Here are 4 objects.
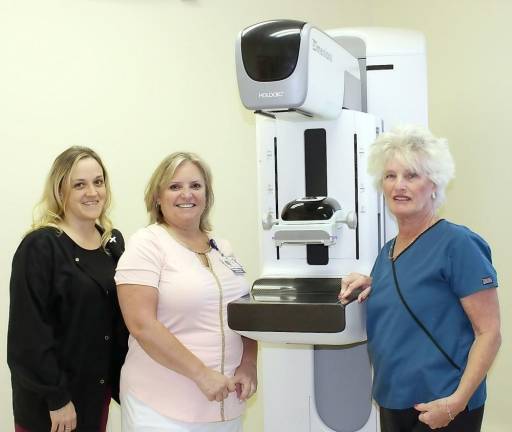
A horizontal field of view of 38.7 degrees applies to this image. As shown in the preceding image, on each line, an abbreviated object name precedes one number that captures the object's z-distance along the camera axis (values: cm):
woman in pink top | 190
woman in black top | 202
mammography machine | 185
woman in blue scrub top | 172
